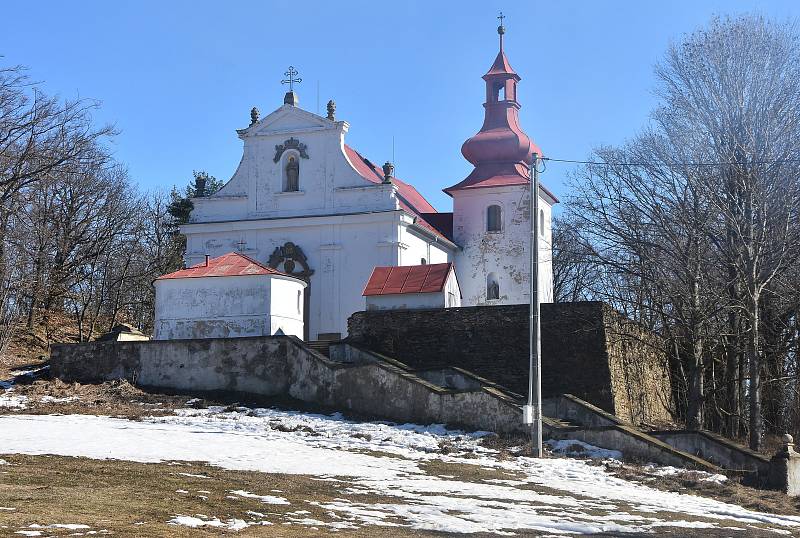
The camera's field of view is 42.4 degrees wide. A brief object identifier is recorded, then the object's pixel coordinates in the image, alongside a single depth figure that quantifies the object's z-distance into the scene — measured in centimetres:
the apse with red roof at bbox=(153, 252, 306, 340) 3253
